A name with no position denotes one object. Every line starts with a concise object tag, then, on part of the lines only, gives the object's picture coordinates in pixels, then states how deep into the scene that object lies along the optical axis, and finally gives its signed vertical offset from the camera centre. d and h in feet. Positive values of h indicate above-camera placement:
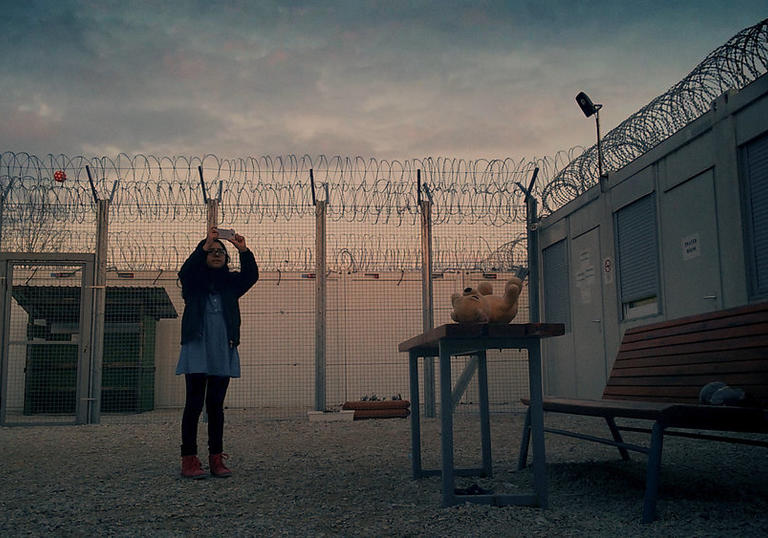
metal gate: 27.20 +0.95
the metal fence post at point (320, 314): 27.99 +1.69
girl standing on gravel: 14.16 +0.39
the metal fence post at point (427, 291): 28.11 +2.64
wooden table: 10.88 -0.30
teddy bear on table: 12.00 +0.83
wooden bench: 9.71 -0.54
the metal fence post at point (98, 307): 27.22 +2.07
